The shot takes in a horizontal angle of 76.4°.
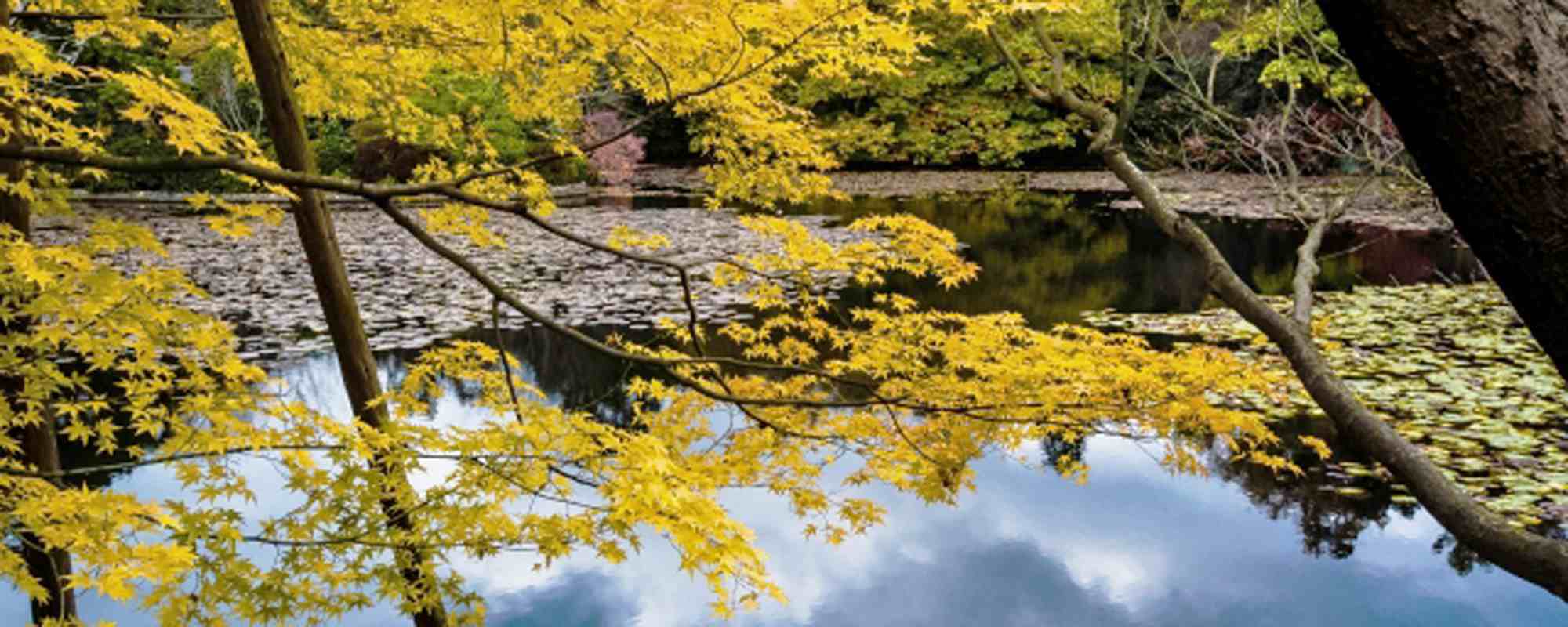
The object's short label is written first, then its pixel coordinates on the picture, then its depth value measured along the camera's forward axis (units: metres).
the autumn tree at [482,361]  2.06
